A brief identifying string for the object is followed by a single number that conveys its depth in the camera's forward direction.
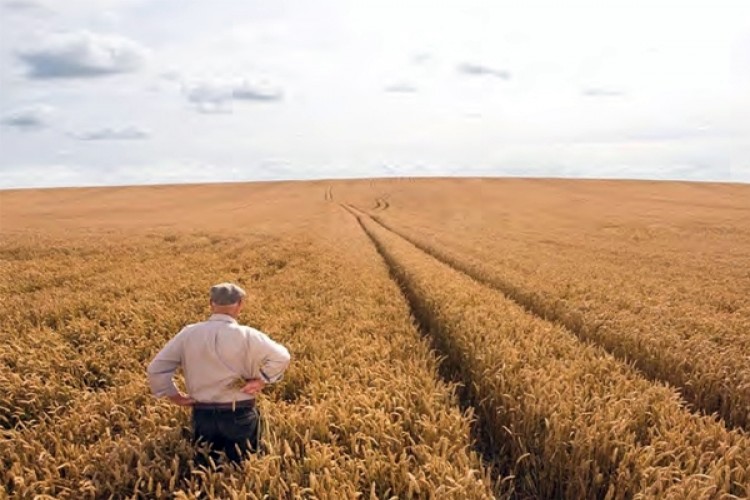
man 4.37
